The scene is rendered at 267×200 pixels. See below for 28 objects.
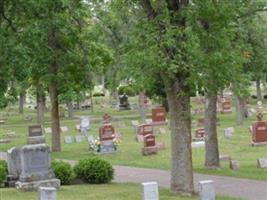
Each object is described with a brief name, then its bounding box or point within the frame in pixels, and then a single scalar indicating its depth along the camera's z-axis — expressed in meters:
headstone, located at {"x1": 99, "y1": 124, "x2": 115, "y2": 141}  31.33
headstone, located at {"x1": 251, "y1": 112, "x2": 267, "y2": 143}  29.72
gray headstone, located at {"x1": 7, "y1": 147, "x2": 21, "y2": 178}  17.61
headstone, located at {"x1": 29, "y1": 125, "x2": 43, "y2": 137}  23.19
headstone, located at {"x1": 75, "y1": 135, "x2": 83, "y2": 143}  34.69
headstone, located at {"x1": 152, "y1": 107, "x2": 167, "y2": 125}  43.75
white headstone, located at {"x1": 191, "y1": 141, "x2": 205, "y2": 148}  29.17
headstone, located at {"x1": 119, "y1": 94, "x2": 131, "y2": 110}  64.06
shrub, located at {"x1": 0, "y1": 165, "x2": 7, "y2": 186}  17.09
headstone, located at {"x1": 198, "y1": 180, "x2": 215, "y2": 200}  13.22
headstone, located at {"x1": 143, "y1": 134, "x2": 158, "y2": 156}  27.00
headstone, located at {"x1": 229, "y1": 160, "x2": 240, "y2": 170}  22.11
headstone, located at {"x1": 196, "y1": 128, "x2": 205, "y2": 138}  32.14
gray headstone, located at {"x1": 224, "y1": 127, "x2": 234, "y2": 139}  33.39
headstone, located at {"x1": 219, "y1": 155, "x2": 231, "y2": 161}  24.83
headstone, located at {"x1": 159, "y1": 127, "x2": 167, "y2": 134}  37.37
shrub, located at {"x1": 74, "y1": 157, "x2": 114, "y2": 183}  18.17
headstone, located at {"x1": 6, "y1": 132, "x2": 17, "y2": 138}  39.22
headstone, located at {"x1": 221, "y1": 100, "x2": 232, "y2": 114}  52.88
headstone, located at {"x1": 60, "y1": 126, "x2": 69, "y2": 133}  42.10
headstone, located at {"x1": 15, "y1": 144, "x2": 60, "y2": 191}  16.56
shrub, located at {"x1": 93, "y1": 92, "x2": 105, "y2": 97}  98.76
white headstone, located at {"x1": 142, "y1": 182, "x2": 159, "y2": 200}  12.34
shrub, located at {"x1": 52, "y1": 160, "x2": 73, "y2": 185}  17.61
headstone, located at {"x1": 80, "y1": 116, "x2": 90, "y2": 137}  38.89
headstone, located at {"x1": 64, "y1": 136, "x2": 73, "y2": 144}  34.12
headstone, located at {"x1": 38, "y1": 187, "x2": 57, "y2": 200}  11.59
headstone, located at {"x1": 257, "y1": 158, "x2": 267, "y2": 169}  22.27
